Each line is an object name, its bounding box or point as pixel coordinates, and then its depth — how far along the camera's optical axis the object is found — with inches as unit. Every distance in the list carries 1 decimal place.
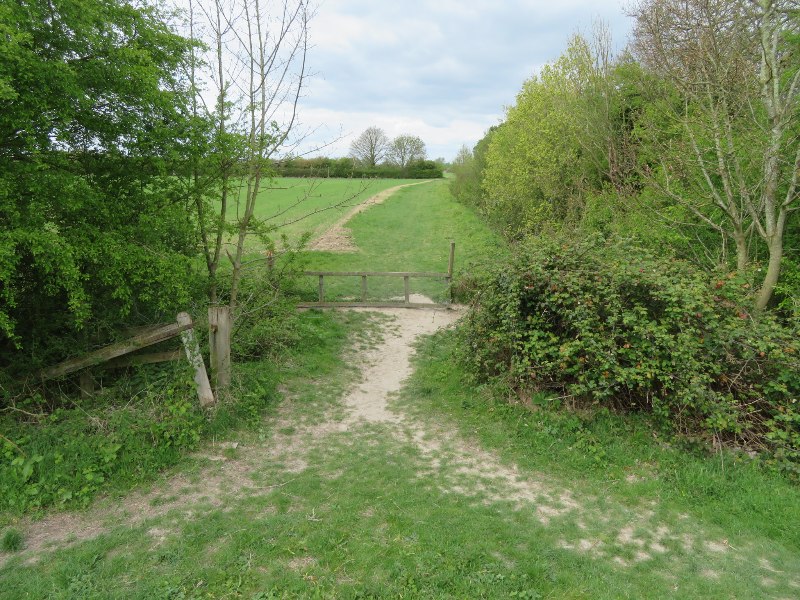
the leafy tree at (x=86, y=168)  190.7
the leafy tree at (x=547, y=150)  661.3
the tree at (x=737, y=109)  283.3
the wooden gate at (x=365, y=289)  493.7
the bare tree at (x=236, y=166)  296.7
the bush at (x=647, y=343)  224.2
